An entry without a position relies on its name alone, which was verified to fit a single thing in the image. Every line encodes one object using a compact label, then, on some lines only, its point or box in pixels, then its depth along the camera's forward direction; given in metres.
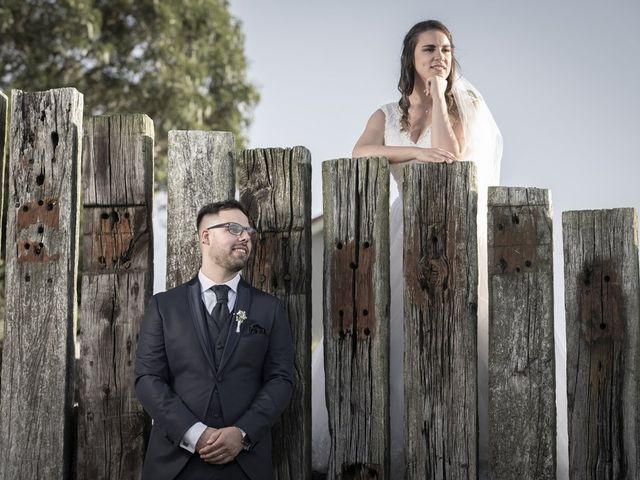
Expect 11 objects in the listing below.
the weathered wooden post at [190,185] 4.71
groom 4.10
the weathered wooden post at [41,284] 4.70
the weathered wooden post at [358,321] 4.54
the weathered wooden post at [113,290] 4.67
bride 5.07
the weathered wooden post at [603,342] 4.36
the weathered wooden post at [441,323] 4.46
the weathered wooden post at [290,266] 4.61
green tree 14.94
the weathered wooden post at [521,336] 4.42
